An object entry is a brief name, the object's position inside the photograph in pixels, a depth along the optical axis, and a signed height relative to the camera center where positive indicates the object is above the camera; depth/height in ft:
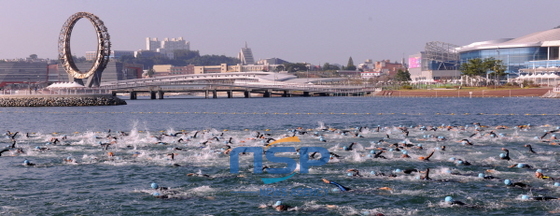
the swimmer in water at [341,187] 77.30 -15.02
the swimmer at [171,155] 103.55 -13.83
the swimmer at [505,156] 98.81 -14.19
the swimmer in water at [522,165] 91.52 -14.64
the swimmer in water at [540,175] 82.48 -14.82
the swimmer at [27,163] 102.78 -14.30
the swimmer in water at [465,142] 122.09 -14.02
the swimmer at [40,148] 120.67 -13.63
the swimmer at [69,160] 104.86 -14.19
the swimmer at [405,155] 103.22 -14.12
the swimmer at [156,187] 78.88 -14.77
